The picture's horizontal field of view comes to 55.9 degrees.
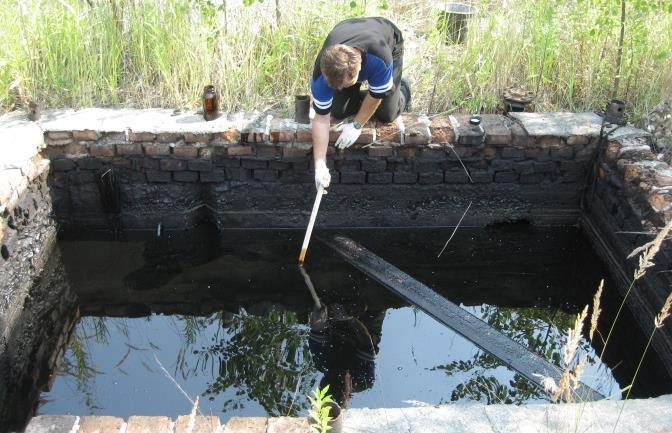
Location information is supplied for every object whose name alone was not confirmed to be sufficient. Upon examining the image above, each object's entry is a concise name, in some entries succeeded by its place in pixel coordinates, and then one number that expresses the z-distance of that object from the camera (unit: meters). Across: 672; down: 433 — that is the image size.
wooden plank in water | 3.24
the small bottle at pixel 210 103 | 4.09
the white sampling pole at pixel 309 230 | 3.73
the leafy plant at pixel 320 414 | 1.88
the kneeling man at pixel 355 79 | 3.38
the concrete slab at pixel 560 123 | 4.20
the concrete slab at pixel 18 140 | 3.76
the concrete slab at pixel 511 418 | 2.36
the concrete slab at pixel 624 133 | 4.13
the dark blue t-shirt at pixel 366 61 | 3.62
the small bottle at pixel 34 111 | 4.09
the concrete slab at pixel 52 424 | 2.22
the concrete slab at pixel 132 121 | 4.09
